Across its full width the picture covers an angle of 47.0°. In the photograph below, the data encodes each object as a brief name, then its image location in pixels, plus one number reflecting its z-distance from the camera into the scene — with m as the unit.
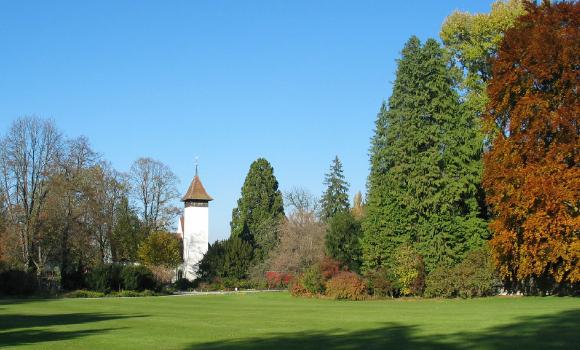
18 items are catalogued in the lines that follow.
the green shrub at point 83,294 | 49.91
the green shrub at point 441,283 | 38.50
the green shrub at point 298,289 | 45.11
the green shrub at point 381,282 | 41.34
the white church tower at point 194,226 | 72.31
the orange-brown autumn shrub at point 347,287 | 41.09
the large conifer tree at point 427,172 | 40.59
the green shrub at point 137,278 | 52.72
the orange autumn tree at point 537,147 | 31.89
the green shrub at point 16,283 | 48.94
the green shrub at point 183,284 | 65.69
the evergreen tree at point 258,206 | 74.31
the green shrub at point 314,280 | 43.78
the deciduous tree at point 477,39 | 42.38
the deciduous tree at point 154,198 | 70.19
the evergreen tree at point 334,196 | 72.38
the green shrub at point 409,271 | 40.16
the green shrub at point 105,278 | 51.81
